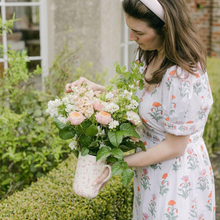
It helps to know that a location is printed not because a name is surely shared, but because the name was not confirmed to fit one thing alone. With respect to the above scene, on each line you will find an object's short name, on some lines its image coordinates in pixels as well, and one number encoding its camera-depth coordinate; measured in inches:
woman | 64.9
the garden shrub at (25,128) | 124.6
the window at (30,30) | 160.9
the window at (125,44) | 198.8
